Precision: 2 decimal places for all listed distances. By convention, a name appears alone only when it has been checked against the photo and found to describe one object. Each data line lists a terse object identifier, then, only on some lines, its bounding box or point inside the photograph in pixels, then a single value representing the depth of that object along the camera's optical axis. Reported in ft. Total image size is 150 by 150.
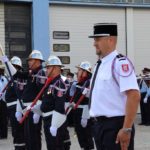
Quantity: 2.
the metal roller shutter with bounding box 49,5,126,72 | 83.54
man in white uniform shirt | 20.53
